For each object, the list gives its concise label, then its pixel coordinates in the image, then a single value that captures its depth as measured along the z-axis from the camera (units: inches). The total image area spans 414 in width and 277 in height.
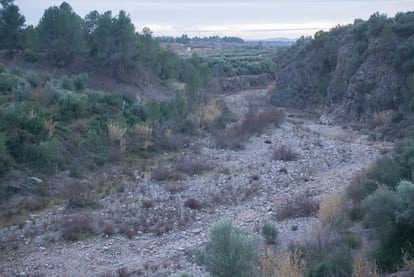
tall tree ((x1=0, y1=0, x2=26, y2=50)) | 1339.8
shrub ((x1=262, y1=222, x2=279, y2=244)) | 456.1
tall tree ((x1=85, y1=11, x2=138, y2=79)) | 1305.4
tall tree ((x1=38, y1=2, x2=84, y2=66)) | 1334.9
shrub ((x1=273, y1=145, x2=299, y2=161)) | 810.2
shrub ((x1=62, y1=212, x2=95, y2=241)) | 506.2
